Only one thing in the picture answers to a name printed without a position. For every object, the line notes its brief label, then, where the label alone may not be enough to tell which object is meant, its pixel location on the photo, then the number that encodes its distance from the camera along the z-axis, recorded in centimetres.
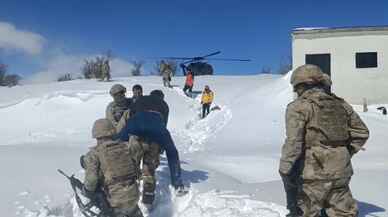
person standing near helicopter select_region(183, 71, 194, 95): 2827
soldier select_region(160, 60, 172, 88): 3014
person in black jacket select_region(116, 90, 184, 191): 813
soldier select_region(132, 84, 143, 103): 1014
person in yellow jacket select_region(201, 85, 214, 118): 2375
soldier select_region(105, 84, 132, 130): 937
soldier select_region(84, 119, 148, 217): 657
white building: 2528
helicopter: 3480
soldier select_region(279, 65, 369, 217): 552
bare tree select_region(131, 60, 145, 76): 8098
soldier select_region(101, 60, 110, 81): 3488
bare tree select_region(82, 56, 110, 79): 7109
